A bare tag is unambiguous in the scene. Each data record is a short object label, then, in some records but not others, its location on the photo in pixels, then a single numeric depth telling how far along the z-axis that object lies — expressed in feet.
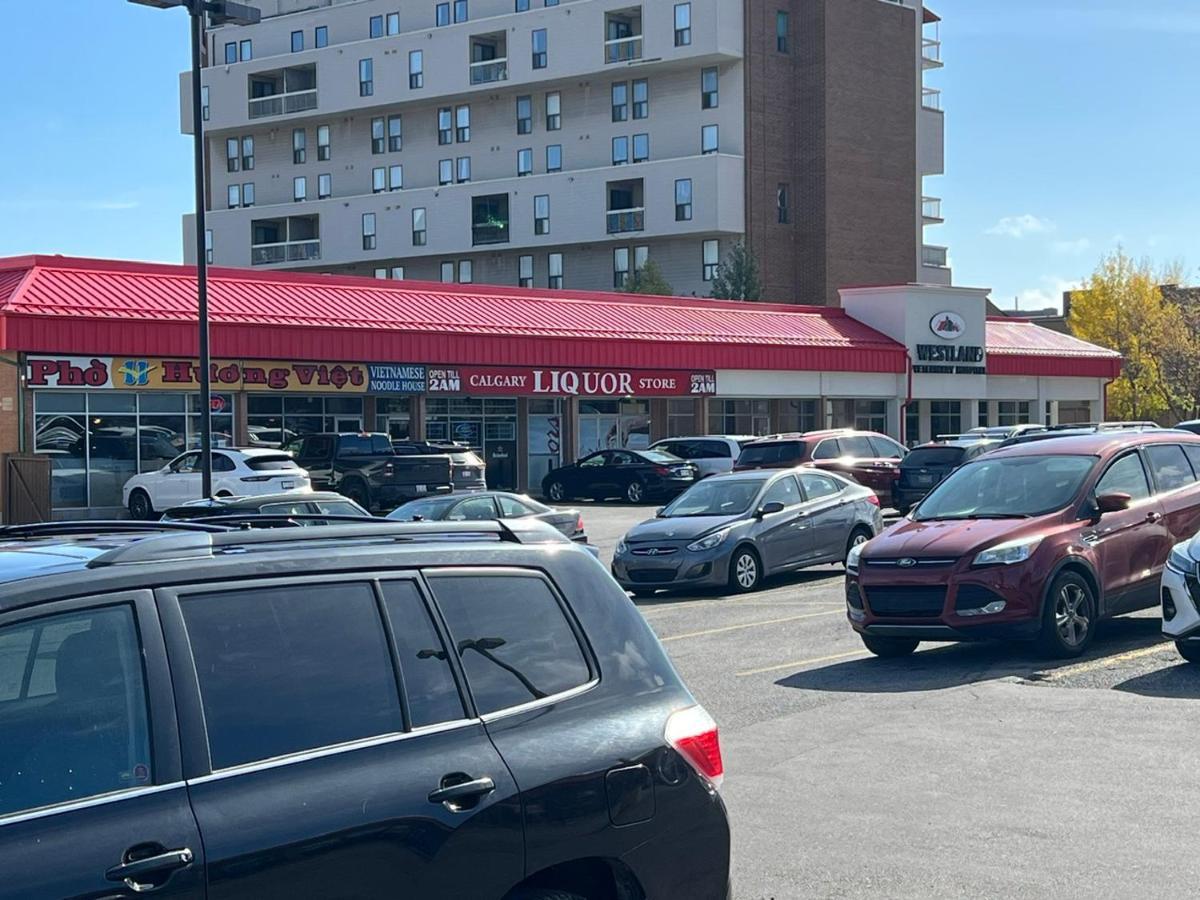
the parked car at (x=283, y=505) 47.96
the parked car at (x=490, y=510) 68.08
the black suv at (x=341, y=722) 12.07
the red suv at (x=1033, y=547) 41.52
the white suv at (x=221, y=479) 108.58
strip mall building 122.11
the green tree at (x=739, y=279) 220.84
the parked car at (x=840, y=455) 103.04
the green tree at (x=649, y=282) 225.15
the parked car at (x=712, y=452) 134.92
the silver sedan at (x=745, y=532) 64.49
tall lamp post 68.13
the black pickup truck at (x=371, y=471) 116.26
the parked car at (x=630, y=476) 134.41
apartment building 233.76
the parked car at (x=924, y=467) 104.53
